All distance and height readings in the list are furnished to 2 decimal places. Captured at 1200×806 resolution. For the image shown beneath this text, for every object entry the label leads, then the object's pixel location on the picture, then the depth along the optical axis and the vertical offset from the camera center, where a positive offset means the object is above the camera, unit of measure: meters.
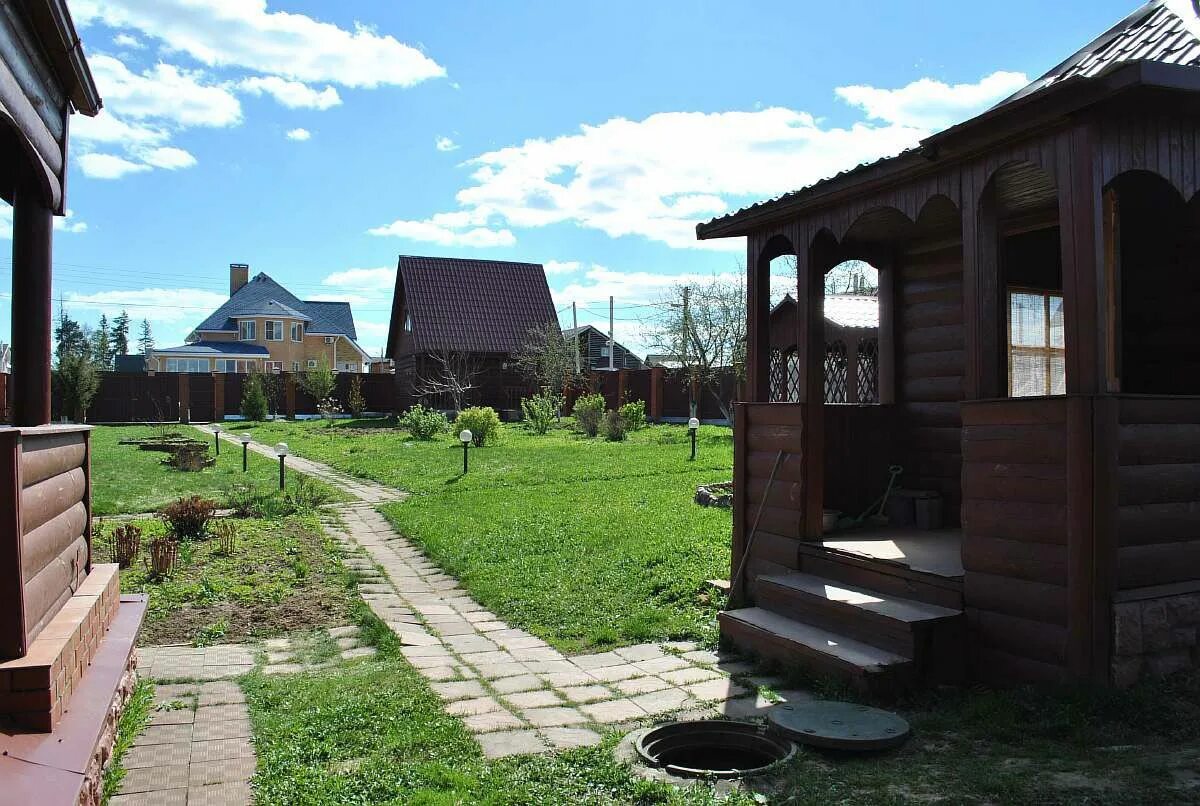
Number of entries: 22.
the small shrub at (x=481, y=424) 18.44 -0.18
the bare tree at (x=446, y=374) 29.64 +1.48
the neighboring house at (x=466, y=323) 30.69 +3.40
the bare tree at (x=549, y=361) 29.25 +1.88
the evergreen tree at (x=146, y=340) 89.62 +8.22
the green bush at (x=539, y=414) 21.86 +0.04
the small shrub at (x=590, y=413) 20.42 +0.04
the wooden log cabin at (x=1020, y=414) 3.93 -0.02
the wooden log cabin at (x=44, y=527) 2.75 -0.41
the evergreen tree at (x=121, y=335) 84.38 +8.26
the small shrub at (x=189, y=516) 8.41 -0.93
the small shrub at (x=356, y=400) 30.69 +0.61
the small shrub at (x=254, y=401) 28.77 +0.58
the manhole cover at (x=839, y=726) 3.55 -1.33
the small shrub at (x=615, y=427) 19.22 -0.29
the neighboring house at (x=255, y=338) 45.62 +4.41
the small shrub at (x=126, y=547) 7.31 -1.07
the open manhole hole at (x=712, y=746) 3.77 -1.45
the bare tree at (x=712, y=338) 23.92 +2.12
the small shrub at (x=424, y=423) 20.39 -0.15
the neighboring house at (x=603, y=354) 47.75 +3.37
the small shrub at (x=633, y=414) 21.28 +0.01
